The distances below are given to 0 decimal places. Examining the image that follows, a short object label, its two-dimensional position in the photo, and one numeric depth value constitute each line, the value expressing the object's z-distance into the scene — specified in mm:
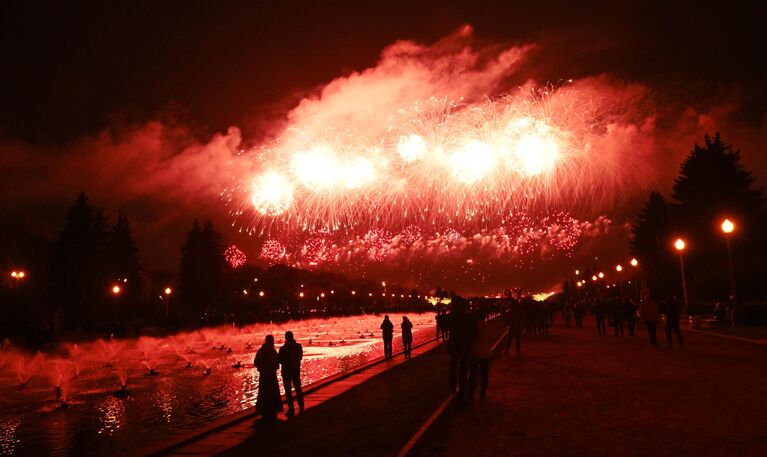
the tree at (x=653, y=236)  71856
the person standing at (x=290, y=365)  11852
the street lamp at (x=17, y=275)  43859
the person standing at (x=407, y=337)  22609
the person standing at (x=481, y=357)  11641
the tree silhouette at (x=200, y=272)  81875
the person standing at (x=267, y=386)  11133
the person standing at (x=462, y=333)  11728
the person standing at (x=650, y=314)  20875
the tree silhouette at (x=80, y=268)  56531
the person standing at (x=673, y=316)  20781
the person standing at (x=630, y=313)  27234
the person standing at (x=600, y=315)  28984
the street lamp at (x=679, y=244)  33688
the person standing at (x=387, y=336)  22234
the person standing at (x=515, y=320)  20203
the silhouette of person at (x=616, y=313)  28005
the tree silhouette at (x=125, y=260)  72875
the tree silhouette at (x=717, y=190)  55344
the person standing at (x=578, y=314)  37300
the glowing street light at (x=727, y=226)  26875
